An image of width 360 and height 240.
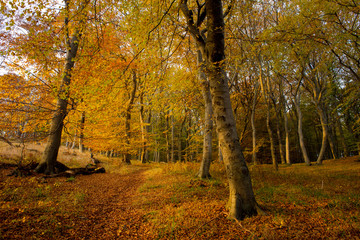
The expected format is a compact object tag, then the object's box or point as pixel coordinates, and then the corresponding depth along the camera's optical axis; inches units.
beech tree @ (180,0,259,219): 136.3
